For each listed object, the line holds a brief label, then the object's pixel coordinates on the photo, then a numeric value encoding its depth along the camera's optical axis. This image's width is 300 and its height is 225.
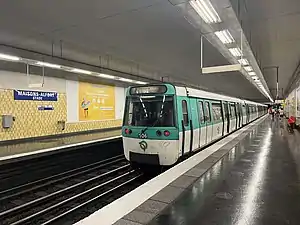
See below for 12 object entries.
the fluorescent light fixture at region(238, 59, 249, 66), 8.75
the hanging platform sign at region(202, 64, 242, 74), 6.27
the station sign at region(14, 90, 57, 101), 9.78
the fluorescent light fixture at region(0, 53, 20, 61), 6.87
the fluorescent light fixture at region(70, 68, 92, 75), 9.41
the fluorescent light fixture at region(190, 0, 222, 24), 4.01
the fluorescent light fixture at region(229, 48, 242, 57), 7.33
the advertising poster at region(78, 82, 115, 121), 13.19
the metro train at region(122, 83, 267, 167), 5.87
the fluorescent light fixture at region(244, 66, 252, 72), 9.77
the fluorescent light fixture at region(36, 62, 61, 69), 8.09
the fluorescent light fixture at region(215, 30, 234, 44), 5.75
